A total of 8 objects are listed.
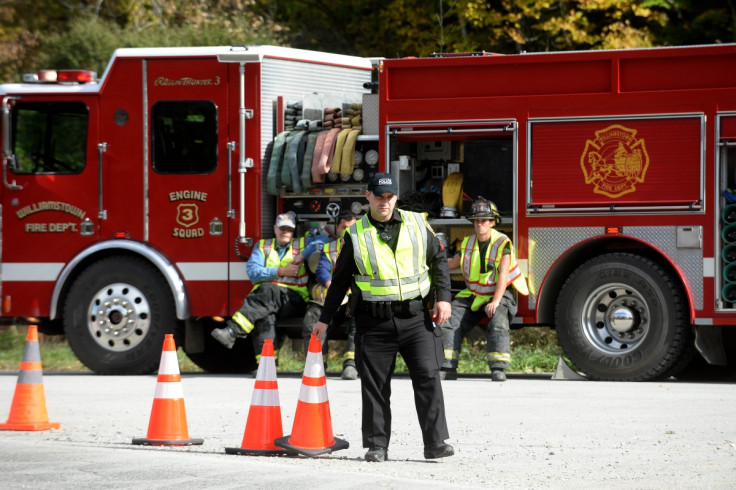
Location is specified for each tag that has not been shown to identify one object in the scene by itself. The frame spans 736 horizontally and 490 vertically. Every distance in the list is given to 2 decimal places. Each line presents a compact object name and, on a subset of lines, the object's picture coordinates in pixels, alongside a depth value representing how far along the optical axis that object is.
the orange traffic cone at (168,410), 17.94
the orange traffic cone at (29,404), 19.93
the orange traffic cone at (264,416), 17.00
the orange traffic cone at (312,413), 16.64
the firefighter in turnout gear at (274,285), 27.27
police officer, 16.83
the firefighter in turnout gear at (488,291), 26.08
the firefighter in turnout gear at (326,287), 27.09
